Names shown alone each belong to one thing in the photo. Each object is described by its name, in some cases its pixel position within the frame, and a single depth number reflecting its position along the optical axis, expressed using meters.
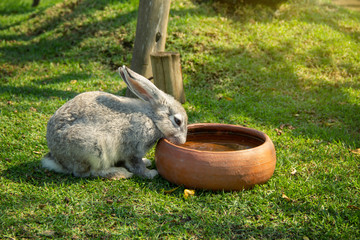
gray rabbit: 3.62
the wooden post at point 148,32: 6.05
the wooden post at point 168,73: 5.87
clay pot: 3.42
